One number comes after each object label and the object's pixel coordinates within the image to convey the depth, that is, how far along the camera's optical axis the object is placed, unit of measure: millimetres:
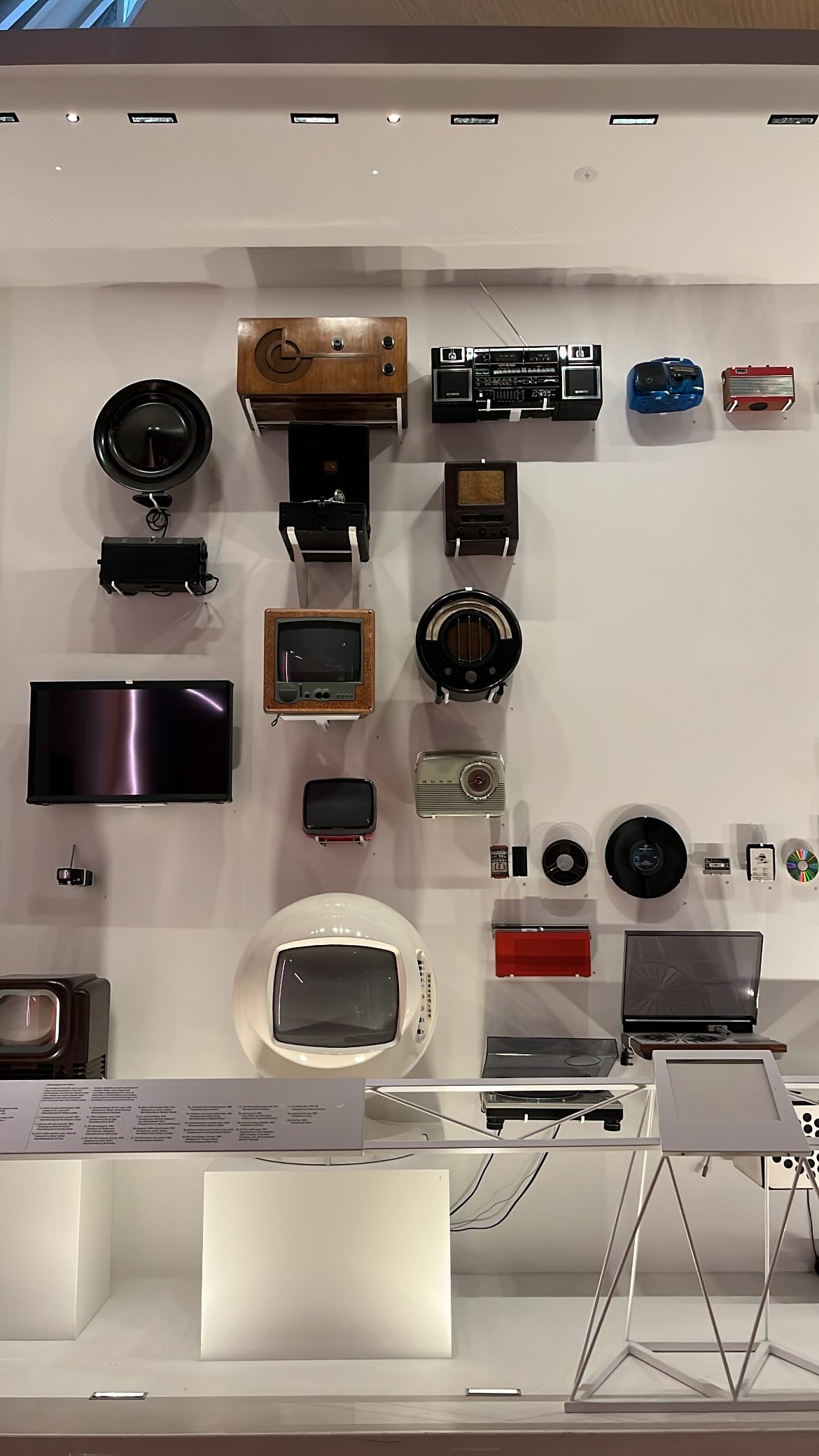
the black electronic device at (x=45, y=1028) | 3084
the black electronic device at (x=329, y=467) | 3600
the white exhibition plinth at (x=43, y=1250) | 3000
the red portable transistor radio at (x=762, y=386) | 3715
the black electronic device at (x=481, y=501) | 3527
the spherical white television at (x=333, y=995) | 2932
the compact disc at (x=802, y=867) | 3580
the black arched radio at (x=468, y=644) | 3457
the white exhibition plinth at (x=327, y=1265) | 2861
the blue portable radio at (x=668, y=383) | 3693
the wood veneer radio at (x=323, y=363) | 3432
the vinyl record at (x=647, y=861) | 3549
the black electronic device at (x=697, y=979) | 3348
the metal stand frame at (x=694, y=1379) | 2104
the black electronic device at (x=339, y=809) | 3426
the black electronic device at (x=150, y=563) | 3537
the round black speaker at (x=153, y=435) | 3602
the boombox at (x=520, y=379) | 3592
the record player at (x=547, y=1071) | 3064
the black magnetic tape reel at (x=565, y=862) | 3559
